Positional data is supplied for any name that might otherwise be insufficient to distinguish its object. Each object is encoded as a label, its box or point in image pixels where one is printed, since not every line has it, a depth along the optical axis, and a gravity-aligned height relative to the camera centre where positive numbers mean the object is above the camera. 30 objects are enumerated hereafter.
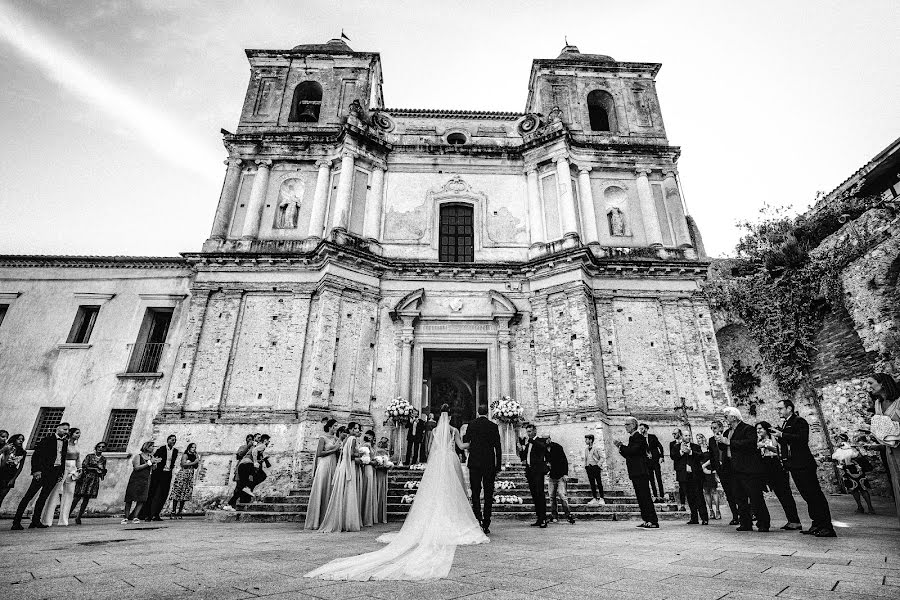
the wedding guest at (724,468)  8.28 +0.20
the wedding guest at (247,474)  10.10 +0.01
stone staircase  10.04 -0.68
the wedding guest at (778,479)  7.08 +0.01
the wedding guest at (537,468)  8.41 +0.17
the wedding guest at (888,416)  5.56 +0.76
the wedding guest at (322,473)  8.41 +0.04
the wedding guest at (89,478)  9.74 -0.11
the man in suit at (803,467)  6.24 +0.18
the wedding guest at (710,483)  9.03 -0.08
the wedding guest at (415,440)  13.04 +0.98
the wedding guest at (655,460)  10.80 +0.43
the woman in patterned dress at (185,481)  11.54 -0.19
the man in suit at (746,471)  7.00 +0.13
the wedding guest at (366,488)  8.76 -0.23
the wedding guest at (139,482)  9.70 -0.18
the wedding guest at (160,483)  10.19 -0.21
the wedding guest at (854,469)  9.98 +0.26
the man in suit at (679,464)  9.70 +0.30
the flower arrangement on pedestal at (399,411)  13.78 +1.87
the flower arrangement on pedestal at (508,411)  13.80 +1.93
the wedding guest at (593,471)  11.15 +0.17
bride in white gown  3.80 -0.67
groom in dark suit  7.43 +0.34
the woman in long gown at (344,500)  7.88 -0.41
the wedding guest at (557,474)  9.06 +0.07
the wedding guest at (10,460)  8.14 +0.20
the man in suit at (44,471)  8.17 +0.02
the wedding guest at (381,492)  9.38 -0.32
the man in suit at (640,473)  7.95 +0.09
